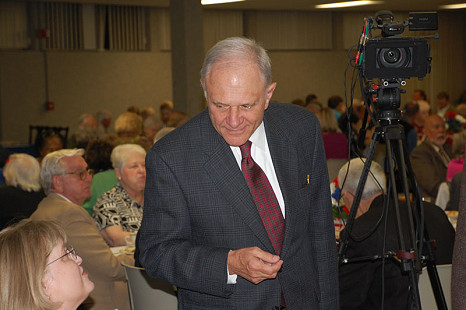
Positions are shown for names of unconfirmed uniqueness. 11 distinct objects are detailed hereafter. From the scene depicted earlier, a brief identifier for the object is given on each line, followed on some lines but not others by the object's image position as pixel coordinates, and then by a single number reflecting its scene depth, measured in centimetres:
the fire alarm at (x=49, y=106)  1210
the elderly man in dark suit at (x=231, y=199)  184
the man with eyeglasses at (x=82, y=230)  348
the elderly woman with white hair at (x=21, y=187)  451
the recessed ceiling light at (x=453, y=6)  1283
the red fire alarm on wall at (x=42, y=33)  1162
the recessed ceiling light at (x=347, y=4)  1164
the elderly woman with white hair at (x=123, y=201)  431
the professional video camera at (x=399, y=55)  238
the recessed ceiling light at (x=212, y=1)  1018
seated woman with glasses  171
